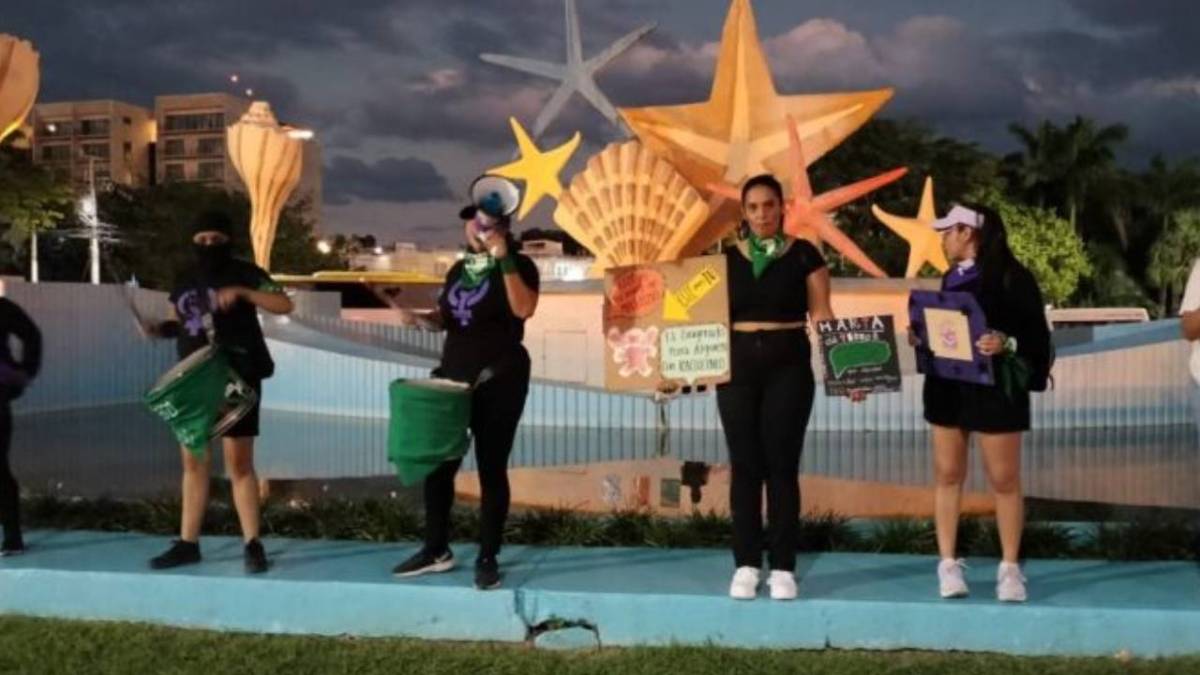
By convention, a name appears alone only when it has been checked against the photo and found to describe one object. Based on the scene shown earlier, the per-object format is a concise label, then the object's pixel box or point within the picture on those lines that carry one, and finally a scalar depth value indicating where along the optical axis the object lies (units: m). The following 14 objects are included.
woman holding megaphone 4.90
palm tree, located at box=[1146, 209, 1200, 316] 42.16
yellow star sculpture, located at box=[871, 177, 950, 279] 24.11
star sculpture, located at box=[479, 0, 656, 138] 33.34
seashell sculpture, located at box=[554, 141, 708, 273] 18.94
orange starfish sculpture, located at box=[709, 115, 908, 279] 20.20
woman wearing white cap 4.67
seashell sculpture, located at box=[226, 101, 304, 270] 25.89
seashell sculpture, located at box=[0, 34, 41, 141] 16.36
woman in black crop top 4.74
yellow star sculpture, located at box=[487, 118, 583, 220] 24.91
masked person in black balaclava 5.20
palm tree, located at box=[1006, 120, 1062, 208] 46.28
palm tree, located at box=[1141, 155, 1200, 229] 44.84
